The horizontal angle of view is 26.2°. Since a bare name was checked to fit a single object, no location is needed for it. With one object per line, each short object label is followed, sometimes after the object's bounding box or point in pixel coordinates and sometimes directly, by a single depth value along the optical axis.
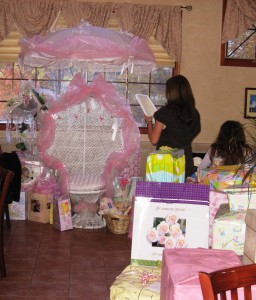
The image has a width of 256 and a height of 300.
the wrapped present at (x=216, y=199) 3.02
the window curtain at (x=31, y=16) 6.23
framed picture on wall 6.78
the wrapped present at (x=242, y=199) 2.56
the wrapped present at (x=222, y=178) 2.98
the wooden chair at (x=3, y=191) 3.57
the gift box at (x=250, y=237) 1.92
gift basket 5.05
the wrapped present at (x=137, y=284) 2.19
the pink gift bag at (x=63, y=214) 5.10
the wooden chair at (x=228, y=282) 1.32
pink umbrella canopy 5.19
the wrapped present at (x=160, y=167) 2.76
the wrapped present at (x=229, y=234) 2.29
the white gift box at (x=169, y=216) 2.41
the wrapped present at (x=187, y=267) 1.62
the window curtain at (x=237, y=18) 6.46
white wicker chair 5.17
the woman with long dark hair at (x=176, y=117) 4.11
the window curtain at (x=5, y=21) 6.23
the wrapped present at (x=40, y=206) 5.45
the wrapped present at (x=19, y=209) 5.52
